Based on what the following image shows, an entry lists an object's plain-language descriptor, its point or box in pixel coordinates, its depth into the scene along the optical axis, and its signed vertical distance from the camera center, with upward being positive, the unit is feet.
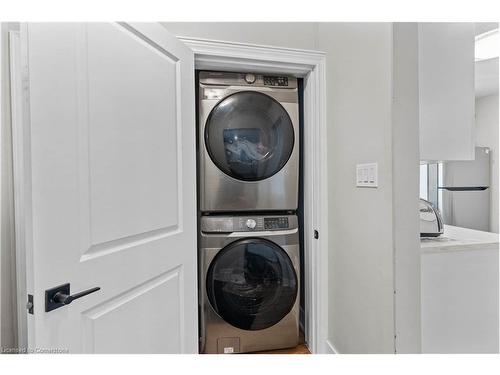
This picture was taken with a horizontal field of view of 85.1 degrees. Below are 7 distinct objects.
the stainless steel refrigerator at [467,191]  12.29 -0.58
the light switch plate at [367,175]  3.92 +0.07
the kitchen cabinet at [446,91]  4.21 +1.37
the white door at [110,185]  2.60 -0.02
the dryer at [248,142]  5.49 +0.82
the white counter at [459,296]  4.00 -1.76
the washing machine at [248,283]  5.53 -2.12
